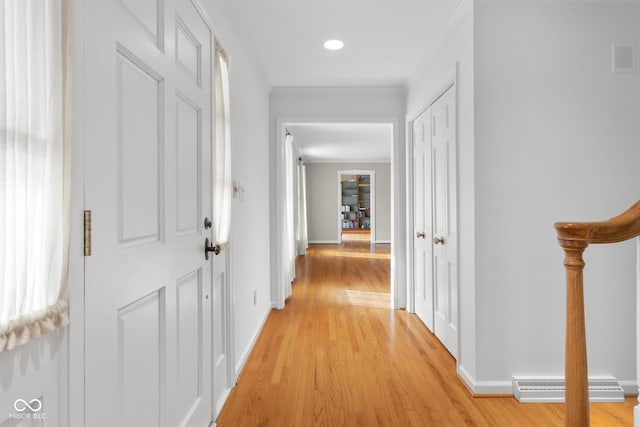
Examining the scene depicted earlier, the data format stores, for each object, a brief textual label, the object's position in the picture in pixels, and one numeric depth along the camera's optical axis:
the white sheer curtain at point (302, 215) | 8.59
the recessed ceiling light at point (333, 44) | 3.07
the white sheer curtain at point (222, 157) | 2.08
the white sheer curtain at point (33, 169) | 0.70
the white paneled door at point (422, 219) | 3.49
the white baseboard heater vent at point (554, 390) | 2.26
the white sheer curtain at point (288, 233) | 4.64
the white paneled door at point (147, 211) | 0.99
